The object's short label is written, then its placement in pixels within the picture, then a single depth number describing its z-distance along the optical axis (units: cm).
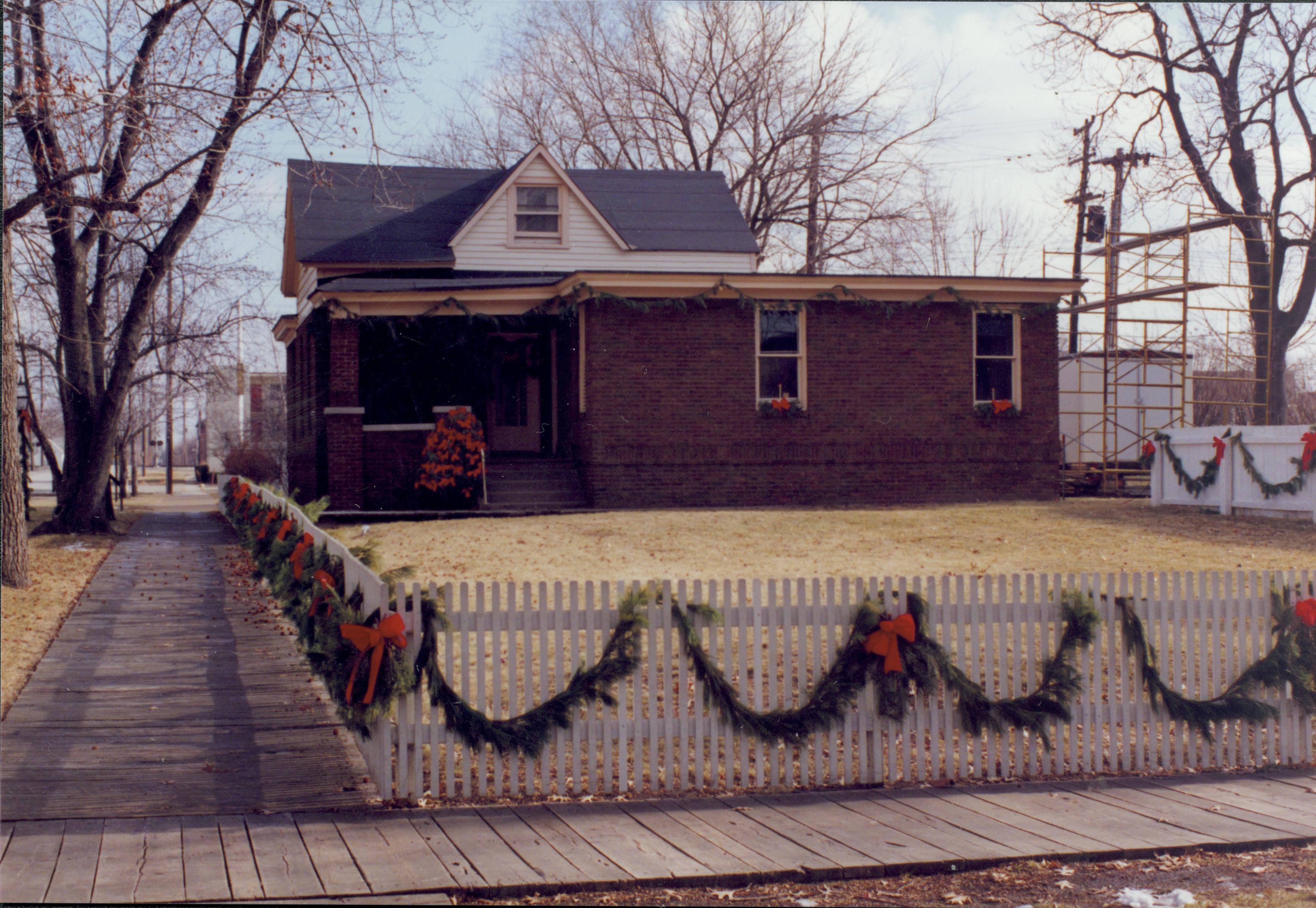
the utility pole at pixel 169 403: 3069
